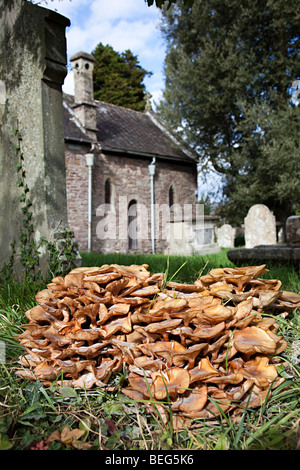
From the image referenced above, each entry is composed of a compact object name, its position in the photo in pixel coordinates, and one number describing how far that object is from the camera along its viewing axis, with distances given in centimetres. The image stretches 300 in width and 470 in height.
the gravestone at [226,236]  1770
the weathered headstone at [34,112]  355
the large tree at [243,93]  1568
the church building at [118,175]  1541
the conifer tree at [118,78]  2906
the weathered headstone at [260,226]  1282
